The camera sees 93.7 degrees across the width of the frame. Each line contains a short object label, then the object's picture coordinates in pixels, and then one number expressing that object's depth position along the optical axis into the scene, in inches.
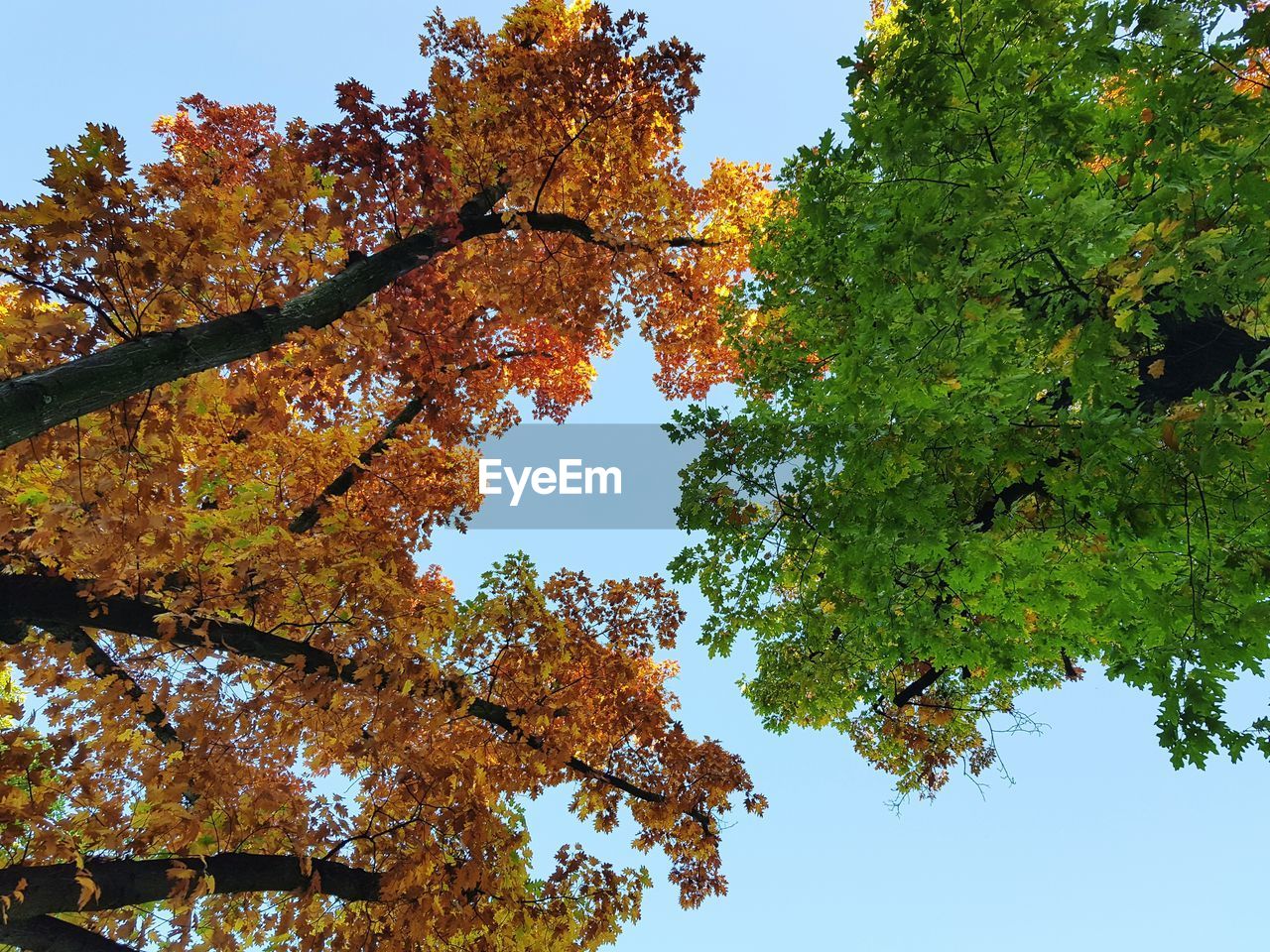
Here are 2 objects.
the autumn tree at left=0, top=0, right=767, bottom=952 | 185.8
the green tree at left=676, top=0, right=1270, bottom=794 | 150.8
